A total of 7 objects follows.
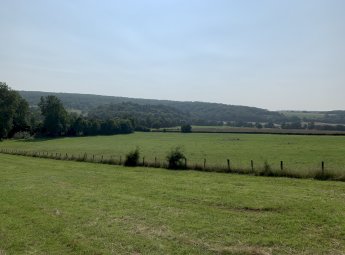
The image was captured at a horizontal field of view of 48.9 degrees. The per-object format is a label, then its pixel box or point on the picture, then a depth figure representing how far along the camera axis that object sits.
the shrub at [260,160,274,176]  28.90
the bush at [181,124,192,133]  150.38
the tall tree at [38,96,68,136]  124.75
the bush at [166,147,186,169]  35.12
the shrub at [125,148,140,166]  38.66
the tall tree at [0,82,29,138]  103.75
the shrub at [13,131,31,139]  119.12
